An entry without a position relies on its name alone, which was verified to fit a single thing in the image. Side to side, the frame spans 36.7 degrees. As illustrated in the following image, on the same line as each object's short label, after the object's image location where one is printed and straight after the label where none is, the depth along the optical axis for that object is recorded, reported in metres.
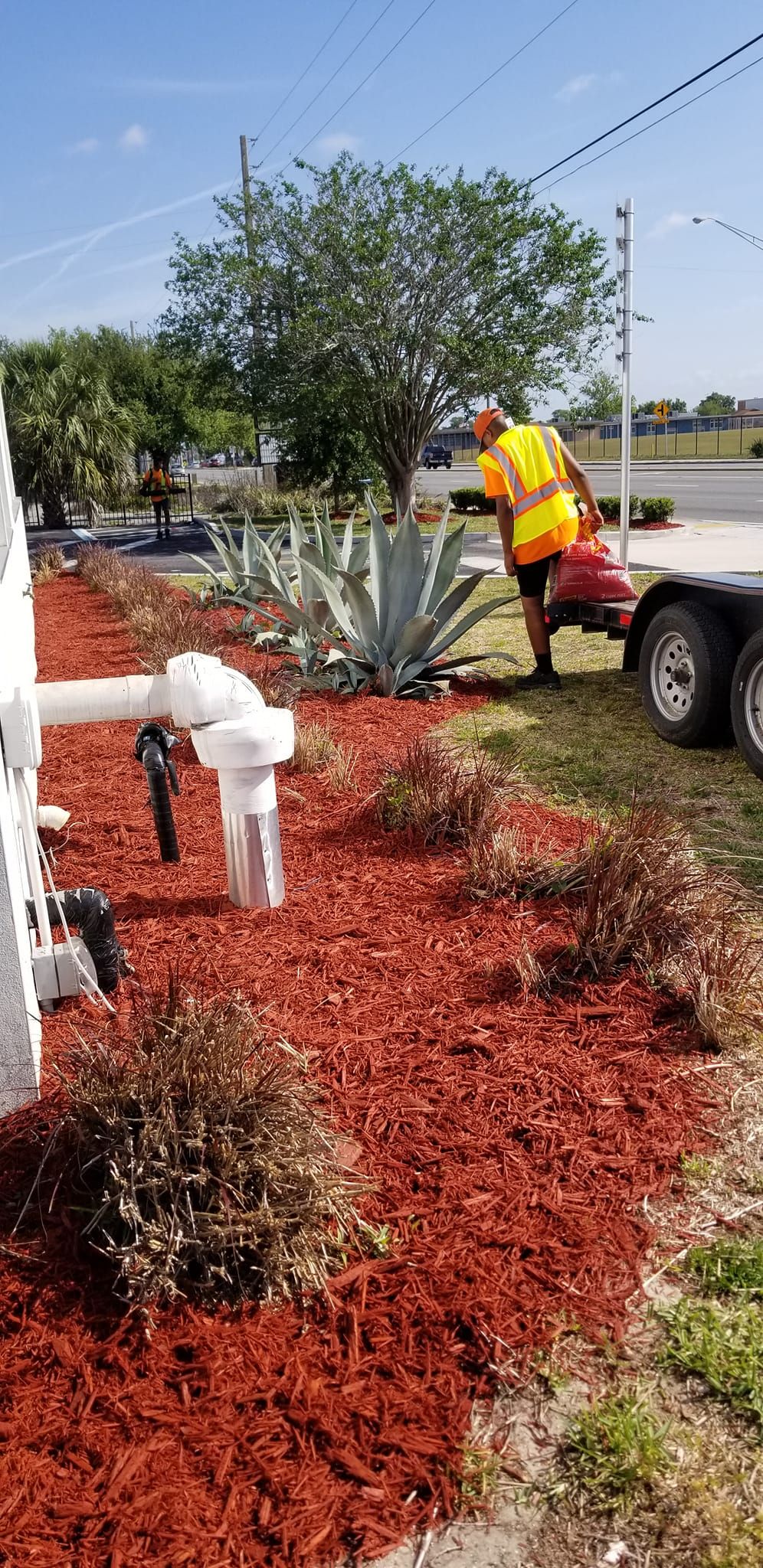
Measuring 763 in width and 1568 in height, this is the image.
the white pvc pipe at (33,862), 3.38
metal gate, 33.12
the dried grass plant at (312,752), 5.85
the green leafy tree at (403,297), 23.69
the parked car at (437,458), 69.56
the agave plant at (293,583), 8.26
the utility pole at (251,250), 25.39
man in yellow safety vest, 7.86
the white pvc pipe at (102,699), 4.37
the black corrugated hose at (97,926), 3.48
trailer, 5.77
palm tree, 30.22
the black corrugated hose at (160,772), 4.04
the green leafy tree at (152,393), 38.78
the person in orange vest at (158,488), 28.00
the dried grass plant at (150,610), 8.50
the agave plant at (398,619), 7.77
